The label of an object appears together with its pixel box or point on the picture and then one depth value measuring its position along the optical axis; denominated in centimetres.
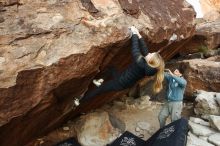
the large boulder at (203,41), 1120
